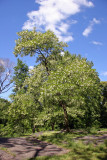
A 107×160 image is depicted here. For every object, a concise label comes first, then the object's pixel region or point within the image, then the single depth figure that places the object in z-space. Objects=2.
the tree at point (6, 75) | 28.19
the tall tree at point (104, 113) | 31.56
